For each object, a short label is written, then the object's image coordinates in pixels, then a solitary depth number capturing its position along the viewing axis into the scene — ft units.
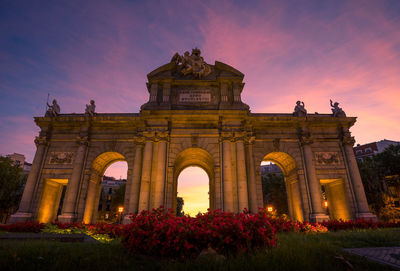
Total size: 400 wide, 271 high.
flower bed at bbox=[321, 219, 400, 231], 55.31
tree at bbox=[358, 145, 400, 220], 113.55
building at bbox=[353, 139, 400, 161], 196.64
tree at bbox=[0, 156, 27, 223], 109.57
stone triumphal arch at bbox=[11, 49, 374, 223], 62.28
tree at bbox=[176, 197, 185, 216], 277.15
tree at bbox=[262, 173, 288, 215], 158.20
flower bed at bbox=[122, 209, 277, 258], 23.66
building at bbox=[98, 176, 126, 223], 190.19
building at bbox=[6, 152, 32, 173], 226.79
